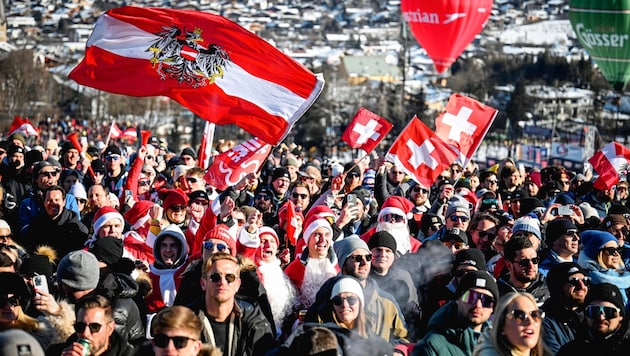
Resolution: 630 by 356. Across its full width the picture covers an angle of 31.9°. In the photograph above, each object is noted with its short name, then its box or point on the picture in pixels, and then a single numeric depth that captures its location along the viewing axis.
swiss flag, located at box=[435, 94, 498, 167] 13.74
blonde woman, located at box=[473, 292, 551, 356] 5.61
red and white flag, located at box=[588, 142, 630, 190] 13.24
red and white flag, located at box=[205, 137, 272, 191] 10.90
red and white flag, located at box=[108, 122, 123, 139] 23.25
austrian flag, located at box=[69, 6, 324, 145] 10.18
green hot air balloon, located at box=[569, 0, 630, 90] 34.19
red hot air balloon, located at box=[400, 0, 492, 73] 35.91
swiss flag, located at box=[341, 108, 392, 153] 15.98
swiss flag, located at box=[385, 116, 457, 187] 12.55
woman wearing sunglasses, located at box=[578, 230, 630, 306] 7.50
